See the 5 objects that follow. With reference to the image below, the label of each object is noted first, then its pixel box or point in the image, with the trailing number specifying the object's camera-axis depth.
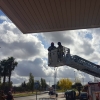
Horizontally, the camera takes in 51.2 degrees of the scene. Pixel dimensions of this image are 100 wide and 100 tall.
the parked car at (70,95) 13.36
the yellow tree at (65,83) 30.42
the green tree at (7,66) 27.03
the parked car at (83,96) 12.23
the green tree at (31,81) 32.31
